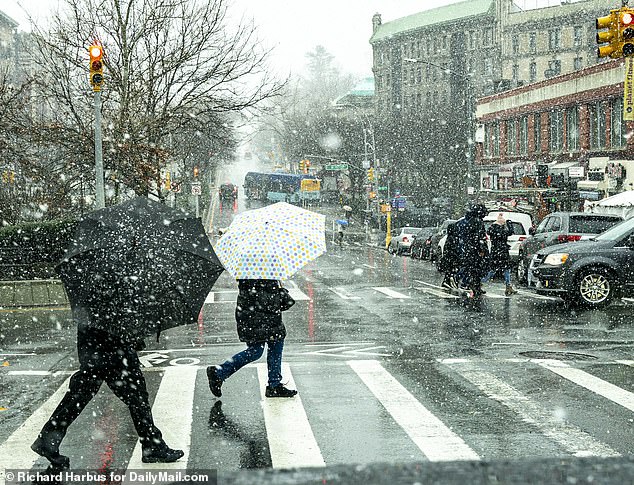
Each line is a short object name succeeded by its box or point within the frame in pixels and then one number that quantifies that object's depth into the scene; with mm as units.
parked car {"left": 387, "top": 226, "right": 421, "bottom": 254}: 45281
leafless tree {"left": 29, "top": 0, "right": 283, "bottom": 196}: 28469
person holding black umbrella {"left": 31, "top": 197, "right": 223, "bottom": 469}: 6387
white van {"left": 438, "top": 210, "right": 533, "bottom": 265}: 26859
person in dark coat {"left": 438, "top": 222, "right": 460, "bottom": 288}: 19078
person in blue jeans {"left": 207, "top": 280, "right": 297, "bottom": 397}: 8578
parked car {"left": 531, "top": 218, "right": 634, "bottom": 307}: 16953
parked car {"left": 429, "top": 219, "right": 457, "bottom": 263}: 33931
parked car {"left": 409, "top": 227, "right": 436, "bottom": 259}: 38625
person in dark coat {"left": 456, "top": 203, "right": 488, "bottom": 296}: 18703
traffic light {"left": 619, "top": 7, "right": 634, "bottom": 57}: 17797
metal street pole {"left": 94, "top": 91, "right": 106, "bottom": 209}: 19656
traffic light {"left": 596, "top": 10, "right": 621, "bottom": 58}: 18172
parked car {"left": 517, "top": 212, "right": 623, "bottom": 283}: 22312
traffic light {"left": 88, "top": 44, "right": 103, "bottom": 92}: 17000
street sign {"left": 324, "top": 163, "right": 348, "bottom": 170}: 70438
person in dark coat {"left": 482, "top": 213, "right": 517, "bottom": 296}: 19203
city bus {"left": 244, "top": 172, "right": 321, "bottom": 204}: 91250
